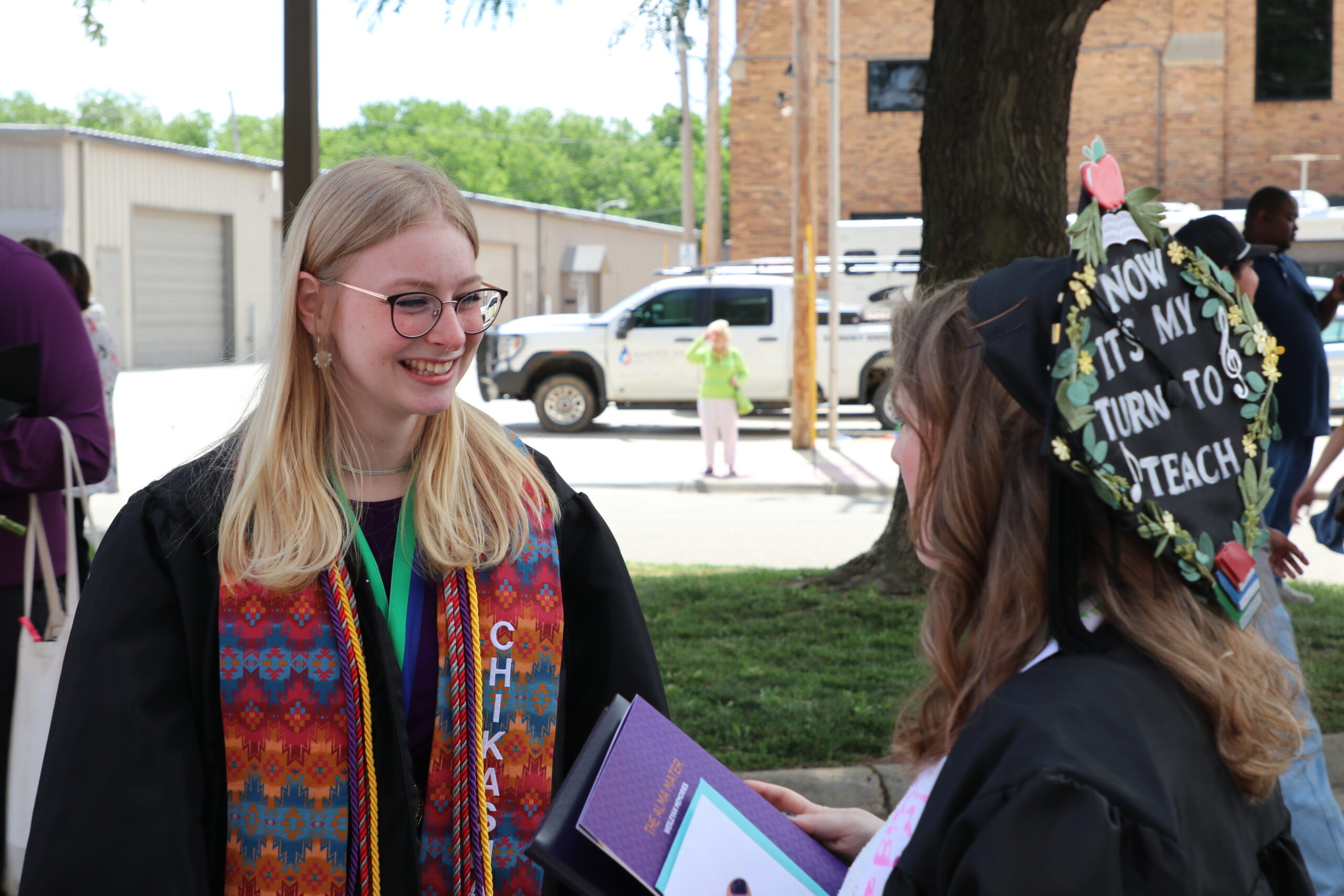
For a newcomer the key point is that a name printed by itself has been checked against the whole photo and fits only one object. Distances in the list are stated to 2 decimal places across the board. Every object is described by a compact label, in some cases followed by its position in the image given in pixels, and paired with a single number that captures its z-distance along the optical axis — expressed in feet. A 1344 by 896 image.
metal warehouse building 88.63
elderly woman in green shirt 44.75
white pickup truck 59.26
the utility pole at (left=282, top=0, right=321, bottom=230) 14.25
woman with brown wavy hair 3.84
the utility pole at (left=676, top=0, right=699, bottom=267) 108.68
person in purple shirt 9.34
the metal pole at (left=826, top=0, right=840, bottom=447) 48.93
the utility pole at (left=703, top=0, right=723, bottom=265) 86.58
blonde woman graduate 5.83
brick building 85.15
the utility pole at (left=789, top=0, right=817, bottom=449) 50.19
